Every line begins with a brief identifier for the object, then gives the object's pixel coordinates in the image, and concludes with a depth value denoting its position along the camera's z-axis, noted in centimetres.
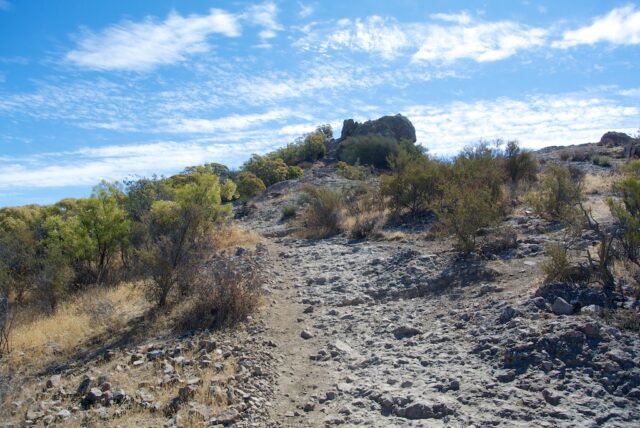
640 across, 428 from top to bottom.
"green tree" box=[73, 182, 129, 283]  1509
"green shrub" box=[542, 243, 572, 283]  758
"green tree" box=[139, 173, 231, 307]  1042
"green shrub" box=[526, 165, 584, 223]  1288
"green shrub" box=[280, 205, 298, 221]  2256
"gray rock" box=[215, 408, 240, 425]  568
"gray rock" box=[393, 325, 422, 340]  761
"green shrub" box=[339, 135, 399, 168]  3828
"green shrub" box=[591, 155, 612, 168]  2457
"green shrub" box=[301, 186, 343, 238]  1745
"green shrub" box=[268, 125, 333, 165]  4544
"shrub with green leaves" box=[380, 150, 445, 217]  1686
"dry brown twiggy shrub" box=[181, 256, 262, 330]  898
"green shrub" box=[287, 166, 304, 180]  3747
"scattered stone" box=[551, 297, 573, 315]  657
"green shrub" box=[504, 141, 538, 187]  2027
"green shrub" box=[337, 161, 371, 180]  2997
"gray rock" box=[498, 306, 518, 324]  688
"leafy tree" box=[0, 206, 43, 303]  1393
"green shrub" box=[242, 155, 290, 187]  3678
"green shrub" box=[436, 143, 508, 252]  1110
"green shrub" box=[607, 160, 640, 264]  752
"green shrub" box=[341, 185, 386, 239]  1563
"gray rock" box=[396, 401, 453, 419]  525
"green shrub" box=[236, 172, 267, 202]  3128
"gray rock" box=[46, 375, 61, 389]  710
